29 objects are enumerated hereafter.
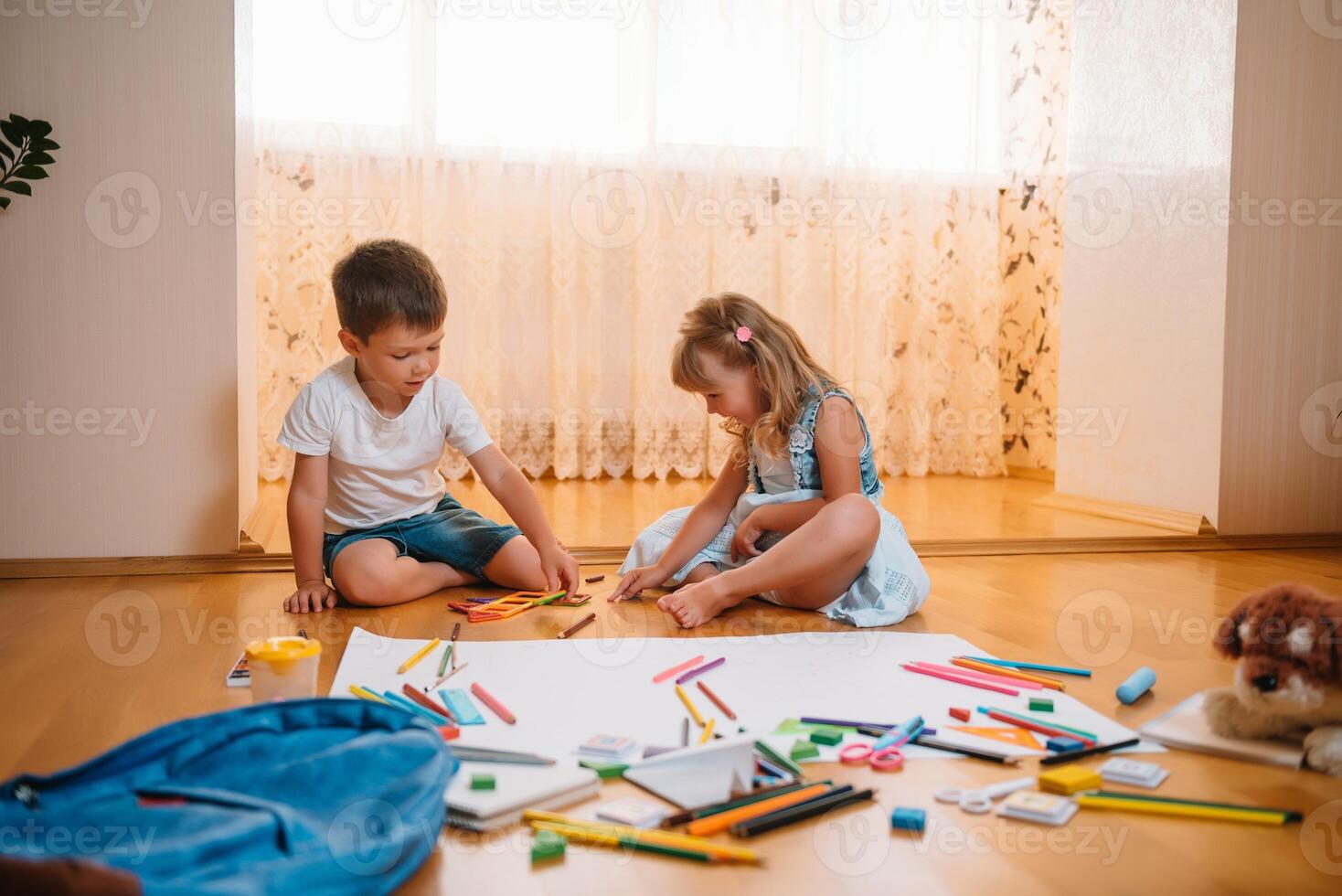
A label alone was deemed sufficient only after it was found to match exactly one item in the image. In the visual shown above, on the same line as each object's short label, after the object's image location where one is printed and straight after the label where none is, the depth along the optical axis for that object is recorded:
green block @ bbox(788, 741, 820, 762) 0.93
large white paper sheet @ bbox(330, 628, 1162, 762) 1.01
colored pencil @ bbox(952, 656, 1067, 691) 1.16
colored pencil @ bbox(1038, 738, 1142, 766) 0.92
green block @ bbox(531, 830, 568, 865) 0.75
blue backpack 0.64
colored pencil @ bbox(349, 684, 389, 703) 1.07
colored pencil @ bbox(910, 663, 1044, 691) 1.15
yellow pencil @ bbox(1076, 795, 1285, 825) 0.82
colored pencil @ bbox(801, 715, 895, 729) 1.00
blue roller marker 1.11
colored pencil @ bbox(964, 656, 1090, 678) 1.21
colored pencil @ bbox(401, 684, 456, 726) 1.03
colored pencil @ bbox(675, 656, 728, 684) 1.17
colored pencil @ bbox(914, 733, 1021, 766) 0.93
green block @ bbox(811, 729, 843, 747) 0.96
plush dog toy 0.91
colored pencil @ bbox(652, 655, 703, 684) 1.17
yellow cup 0.96
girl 1.47
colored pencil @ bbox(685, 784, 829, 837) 0.78
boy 1.54
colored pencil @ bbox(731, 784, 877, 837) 0.78
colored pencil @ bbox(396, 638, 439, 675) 1.20
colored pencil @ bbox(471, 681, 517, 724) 1.03
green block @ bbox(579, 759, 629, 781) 0.89
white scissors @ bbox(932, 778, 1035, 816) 0.84
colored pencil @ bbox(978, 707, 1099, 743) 0.98
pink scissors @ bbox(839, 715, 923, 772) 0.92
